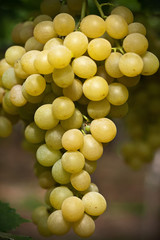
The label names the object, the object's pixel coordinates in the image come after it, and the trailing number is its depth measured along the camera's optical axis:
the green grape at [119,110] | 0.46
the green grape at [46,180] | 0.47
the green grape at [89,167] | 0.44
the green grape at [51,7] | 0.47
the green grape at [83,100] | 0.45
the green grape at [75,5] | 0.45
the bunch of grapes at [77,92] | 0.42
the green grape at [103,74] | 0.44
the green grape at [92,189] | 0.44
